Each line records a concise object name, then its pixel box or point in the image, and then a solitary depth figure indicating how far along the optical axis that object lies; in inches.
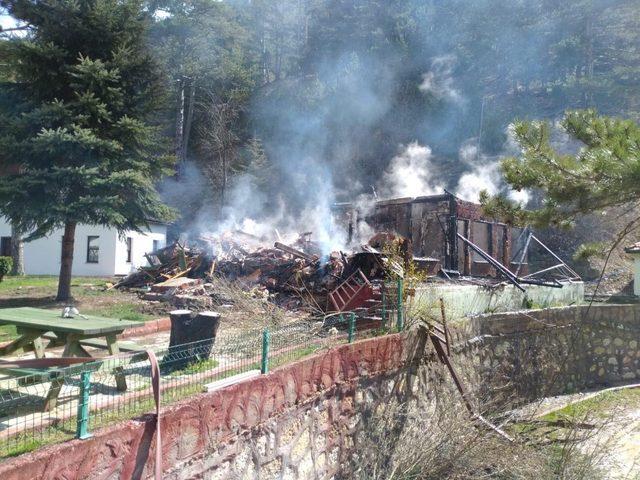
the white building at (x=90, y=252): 952.9
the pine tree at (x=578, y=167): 225.8
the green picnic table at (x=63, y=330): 204.8
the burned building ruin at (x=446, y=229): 641.6
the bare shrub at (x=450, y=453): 279.4
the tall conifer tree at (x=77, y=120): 561.0
